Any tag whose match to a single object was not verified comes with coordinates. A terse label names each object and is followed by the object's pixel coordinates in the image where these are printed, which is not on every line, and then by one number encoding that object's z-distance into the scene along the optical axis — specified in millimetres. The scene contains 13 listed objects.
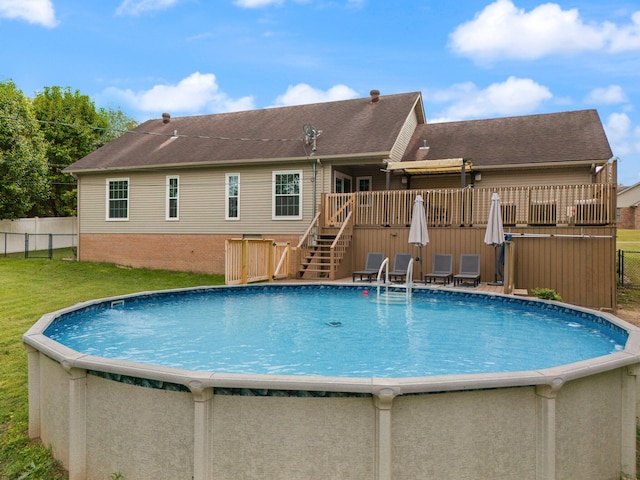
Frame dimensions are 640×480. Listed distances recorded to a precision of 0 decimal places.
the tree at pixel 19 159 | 23344
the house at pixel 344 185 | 13023
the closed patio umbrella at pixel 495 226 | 12095
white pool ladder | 10789
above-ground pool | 3307
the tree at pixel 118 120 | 41175
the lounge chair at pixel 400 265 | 13625
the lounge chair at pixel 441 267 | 12992
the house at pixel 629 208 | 44219
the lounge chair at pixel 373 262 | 13910
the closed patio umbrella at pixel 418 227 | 13109
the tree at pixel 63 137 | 31109
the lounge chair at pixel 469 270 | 12398
